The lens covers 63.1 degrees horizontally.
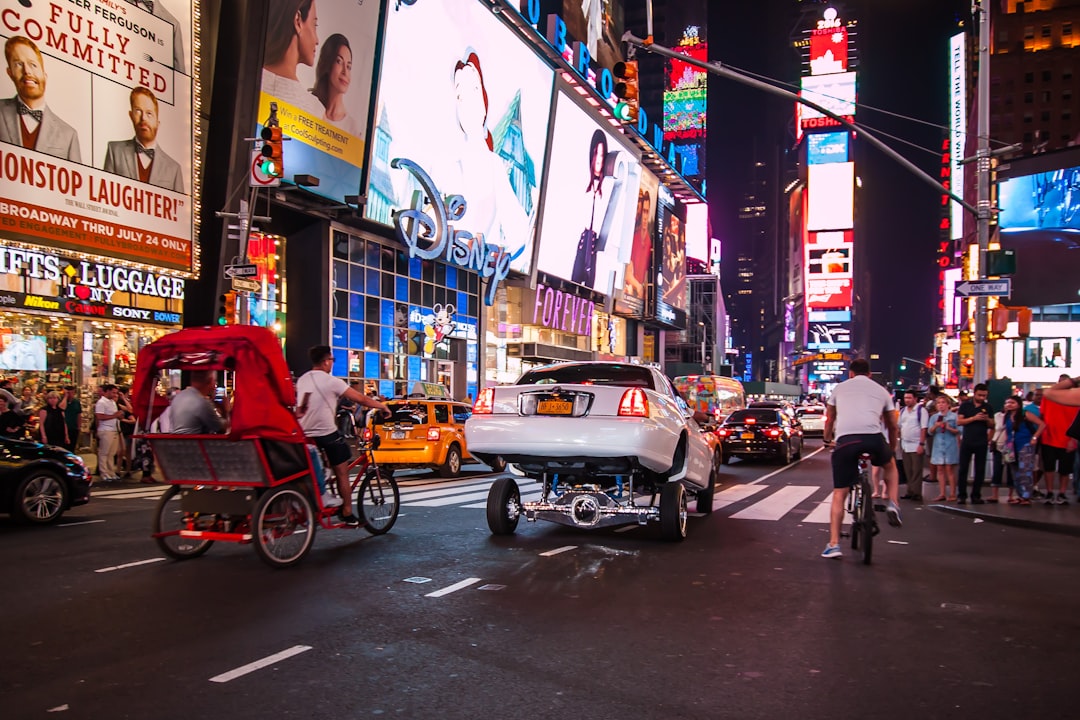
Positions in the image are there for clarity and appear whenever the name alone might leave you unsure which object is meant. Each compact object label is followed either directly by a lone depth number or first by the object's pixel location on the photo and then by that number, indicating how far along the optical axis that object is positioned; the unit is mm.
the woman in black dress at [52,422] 16547
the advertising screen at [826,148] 179750
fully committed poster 18750
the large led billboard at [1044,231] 57406
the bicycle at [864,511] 8523
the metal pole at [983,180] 16484
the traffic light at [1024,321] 15383
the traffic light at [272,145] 17453
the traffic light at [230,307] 20375
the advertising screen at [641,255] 61969
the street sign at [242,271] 21016
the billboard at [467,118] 31062
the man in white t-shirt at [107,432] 17484
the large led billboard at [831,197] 179000
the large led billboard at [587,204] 47438
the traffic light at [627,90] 13164
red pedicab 7820
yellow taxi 18203
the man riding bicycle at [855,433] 8844
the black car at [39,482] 10562
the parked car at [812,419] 40844
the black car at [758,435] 24172
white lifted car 9047
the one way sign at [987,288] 16188
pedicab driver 8922
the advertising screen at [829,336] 184625
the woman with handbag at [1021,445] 14094
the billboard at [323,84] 25656
